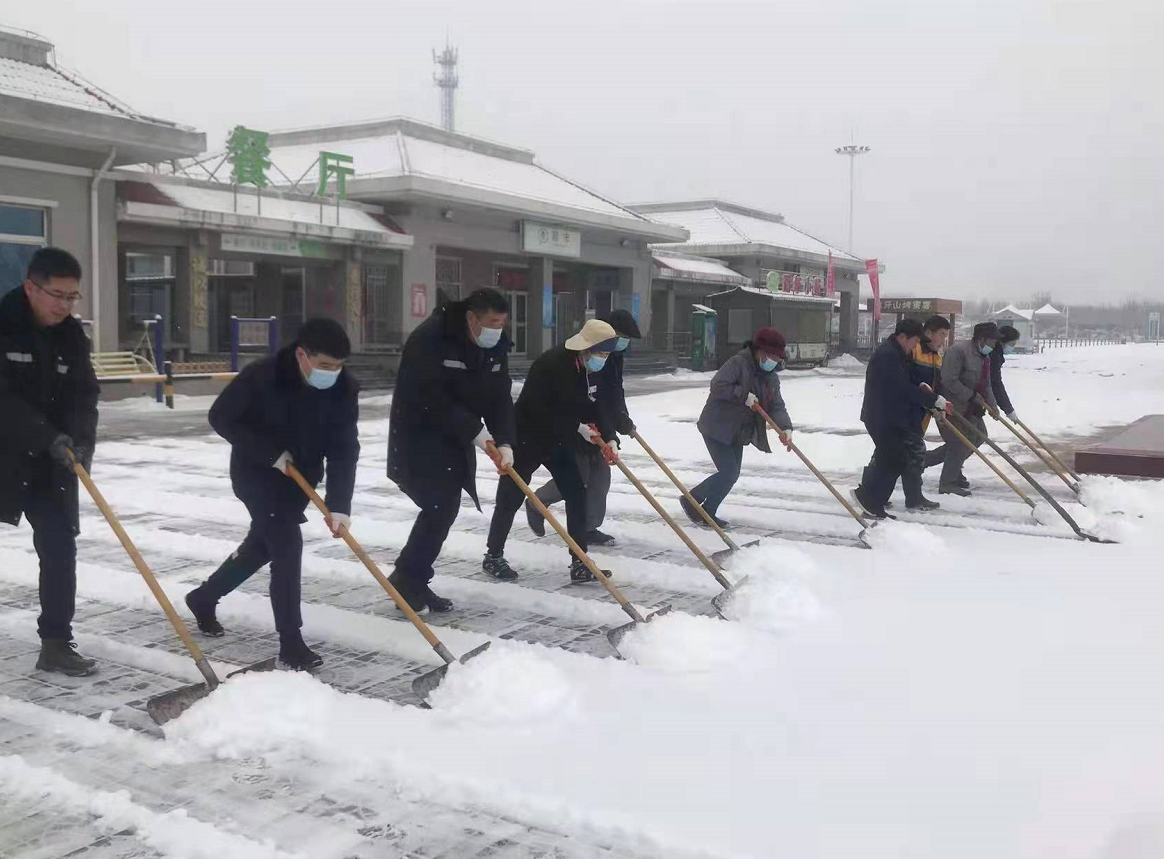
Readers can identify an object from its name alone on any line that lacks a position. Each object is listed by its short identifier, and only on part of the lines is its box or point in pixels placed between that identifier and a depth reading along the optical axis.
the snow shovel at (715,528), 6.08
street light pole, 55.56
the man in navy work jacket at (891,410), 7.54
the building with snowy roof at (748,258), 34.91
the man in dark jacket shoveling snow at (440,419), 4.77
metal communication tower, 78.00
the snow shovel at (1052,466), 8.72
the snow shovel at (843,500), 6.82
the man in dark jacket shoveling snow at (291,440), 3.90
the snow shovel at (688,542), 5.30
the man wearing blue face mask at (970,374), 8.62
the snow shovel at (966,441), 8.04
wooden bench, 15.73
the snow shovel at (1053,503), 7.06
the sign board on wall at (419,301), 23.11
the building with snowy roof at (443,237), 22.06
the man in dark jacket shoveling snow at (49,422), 3.74
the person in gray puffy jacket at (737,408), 7.12
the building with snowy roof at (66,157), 14.96
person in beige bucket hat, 5.68
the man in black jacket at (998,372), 9.05
